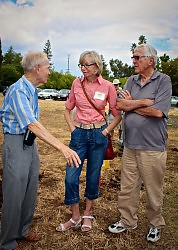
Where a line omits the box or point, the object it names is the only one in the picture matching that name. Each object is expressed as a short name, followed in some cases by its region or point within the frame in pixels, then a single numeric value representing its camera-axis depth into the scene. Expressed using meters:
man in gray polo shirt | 3.00
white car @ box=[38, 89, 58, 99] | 34.94
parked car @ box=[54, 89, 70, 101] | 34.16
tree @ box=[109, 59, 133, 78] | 107.76
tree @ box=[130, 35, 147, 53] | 66.52
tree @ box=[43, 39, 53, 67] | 91.64
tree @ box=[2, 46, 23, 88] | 53.70
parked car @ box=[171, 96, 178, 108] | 35.17
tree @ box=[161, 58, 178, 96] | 42.96
